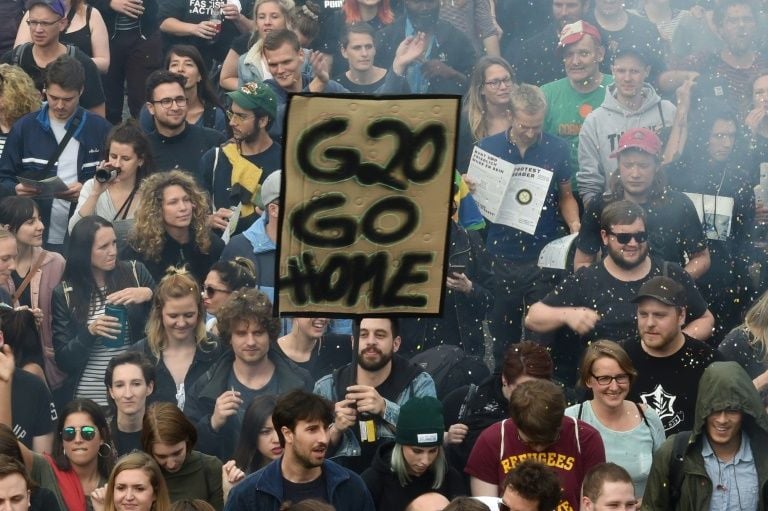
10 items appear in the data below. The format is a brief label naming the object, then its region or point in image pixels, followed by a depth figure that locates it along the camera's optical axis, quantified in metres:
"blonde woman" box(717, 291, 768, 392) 17.66
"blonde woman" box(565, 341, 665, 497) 15.68
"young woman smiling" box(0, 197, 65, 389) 19.39
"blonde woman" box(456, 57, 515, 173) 21.56
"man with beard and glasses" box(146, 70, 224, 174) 21.66
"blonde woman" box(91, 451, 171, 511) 14.26
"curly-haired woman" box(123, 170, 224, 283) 20.03
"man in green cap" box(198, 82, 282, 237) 21.11
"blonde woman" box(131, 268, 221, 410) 18.27
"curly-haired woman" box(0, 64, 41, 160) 22.06
